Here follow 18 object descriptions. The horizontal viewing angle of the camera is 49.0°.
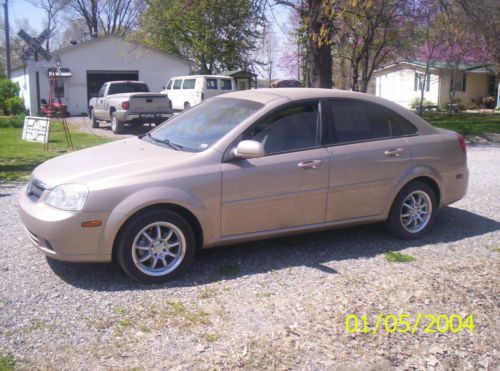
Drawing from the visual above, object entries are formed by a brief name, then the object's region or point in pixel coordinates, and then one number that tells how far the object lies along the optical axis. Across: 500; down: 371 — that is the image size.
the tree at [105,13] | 54.59
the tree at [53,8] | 55.12
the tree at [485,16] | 12.44
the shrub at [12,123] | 21.09
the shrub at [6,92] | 29.36
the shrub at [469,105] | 36.89
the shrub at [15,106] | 28.38
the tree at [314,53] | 11.91
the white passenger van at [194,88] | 24.31
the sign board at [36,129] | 13.68
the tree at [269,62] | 38.72
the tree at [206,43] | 33.16
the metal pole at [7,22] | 41.41
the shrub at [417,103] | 36.72
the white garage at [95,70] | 29.03
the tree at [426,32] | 14.45
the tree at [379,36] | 16.53
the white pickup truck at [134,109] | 17.72
